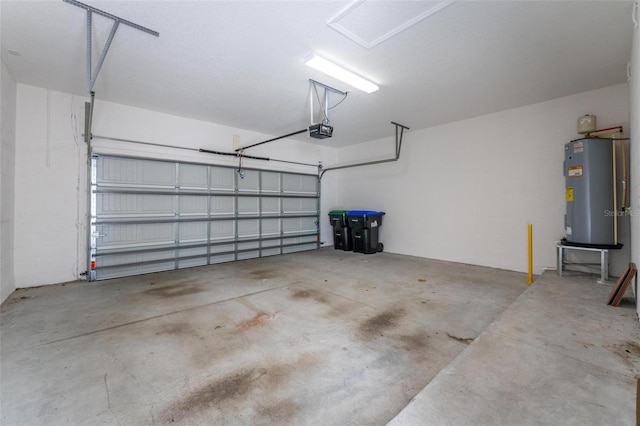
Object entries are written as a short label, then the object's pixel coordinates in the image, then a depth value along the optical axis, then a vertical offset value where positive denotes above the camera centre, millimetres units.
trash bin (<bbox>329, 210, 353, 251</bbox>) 7043 -428
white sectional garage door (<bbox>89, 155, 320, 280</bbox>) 4520 +3
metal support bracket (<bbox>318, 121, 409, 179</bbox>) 5997 +1701
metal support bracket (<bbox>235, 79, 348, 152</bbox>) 3868 +1916
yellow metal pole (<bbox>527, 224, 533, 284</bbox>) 3986 -738
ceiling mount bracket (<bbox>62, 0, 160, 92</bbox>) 2389 +1878
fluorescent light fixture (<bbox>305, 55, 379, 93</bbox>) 3143 +1840
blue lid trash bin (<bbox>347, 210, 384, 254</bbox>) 6555 -392
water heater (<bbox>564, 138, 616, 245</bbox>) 3496 +295
